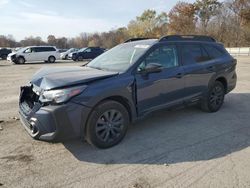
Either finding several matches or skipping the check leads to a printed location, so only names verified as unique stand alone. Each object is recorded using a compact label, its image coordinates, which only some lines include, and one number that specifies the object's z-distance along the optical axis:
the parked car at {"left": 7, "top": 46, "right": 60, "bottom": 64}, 18.68
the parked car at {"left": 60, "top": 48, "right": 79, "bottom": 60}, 25.17
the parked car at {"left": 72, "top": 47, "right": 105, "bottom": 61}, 21.93
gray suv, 2.74
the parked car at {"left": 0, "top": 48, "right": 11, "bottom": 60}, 26.09
